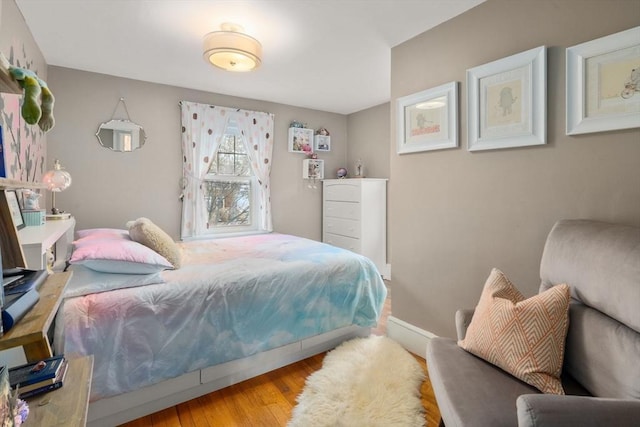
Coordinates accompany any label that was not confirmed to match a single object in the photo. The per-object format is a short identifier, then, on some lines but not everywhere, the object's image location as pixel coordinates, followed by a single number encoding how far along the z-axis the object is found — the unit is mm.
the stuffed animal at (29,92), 889
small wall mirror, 3172
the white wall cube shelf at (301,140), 4344
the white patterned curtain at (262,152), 4000
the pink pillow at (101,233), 2330
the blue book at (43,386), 796
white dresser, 4035
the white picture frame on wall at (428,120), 2145
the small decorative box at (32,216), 1858
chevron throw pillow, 1193
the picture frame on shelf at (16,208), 1608
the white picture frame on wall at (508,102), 1698
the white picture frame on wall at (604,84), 1393
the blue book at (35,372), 809
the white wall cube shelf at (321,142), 4602
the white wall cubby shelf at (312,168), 4480
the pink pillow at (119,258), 1755
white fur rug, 1650
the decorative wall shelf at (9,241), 1015
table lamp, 2484
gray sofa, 879
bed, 1574
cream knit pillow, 2090
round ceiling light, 2072
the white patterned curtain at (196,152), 3556
